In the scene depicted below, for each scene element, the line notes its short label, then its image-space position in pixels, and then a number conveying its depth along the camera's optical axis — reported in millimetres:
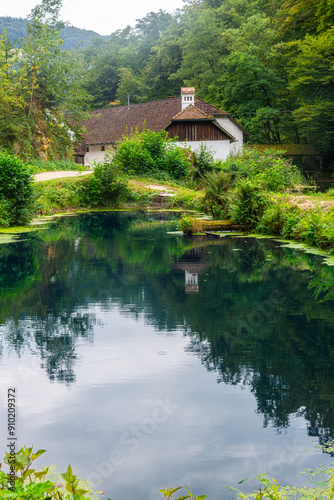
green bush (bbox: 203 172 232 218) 19438
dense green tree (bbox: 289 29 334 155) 41156
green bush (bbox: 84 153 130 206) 30234
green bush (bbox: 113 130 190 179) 34656
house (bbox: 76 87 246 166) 46188
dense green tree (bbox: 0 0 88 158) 38312
